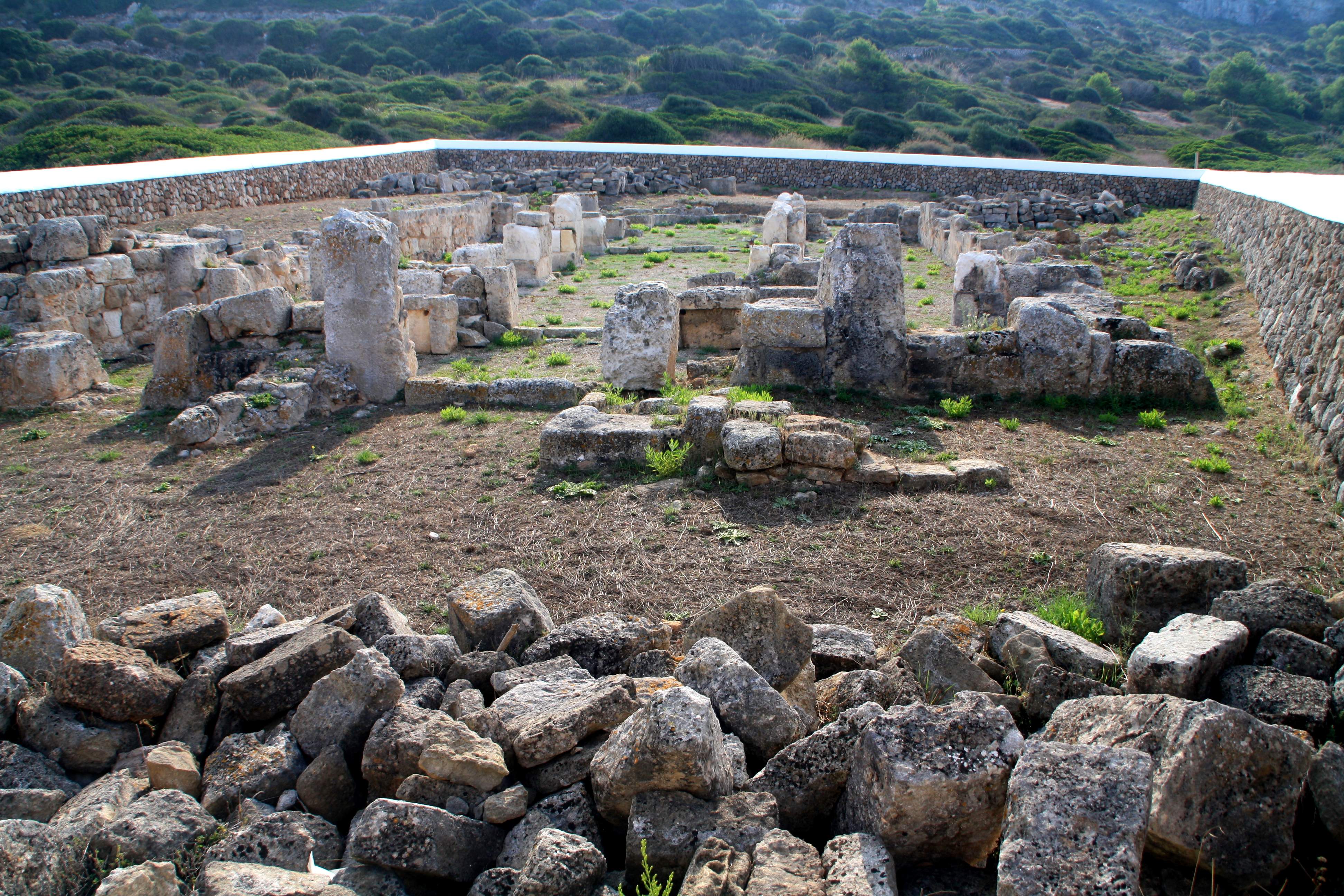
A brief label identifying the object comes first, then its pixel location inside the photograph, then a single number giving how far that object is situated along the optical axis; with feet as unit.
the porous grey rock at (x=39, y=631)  15.49
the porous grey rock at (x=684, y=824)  10.96
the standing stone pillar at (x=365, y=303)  33.35
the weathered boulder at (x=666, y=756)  11.18
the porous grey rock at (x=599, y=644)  15.90
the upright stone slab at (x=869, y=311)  32.89
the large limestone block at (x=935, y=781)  10.76
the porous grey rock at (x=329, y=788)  12.78
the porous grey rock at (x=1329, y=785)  10.59
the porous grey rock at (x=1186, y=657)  12.98
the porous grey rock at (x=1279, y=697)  12.48
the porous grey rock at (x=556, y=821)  11.35
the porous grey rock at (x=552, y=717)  12.52
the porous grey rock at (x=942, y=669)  15.02
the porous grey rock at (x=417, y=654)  15.12
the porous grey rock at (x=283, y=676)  14.44
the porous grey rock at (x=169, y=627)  16.02
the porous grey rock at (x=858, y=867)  9.98
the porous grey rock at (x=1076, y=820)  9.17
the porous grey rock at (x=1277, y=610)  14.58
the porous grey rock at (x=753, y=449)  25.20
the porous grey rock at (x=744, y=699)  13.16
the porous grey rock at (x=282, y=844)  11.49
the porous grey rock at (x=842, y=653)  16.07
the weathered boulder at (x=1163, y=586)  17.22
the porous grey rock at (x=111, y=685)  14.24
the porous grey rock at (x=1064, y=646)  14.94
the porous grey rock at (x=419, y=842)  10.94
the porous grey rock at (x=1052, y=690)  13.87
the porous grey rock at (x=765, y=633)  15.44
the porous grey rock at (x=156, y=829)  11.69
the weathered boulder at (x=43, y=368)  33.94
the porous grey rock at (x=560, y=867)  10.21
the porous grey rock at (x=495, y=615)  16.69
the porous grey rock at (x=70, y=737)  13.99
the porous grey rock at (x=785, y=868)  9.98
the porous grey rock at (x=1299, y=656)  13.52
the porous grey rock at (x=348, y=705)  13.57
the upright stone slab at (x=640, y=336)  34.01
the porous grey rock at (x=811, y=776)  12.02
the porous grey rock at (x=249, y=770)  12.86
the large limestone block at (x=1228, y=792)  10.28
